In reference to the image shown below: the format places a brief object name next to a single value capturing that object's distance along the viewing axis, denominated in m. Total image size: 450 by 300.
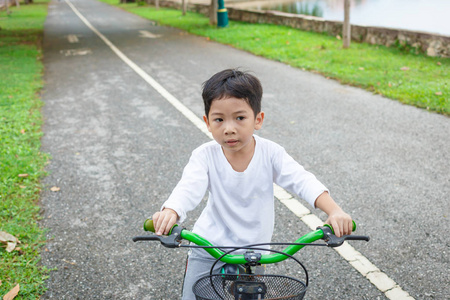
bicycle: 1.52
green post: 17.13
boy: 1.96
